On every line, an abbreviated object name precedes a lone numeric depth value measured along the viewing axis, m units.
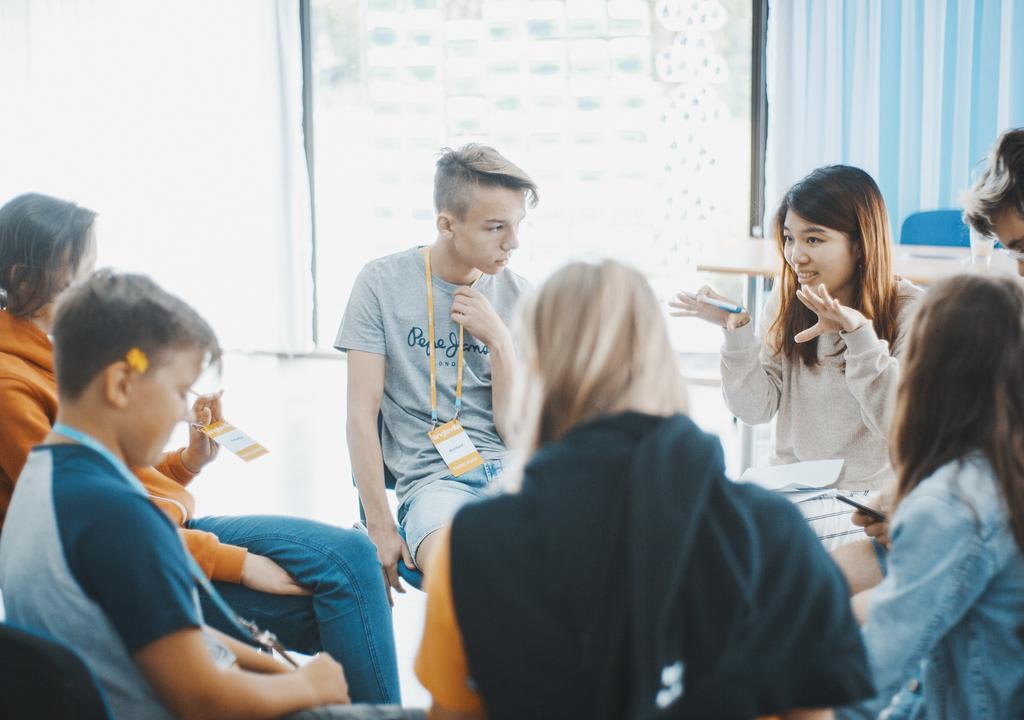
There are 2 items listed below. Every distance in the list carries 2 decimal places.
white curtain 5.88
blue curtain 4.67
